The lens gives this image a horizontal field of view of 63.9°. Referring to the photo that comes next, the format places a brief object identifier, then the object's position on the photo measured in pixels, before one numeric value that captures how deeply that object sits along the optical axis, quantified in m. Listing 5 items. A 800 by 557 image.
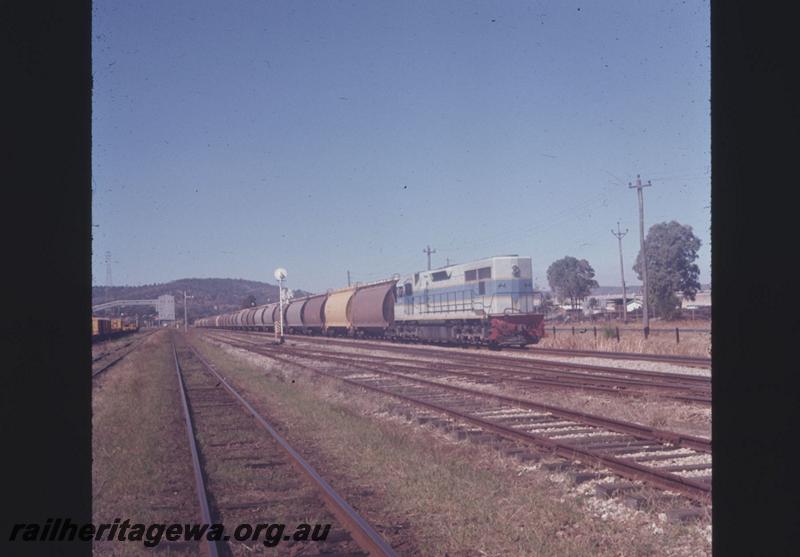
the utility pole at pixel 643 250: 34.03
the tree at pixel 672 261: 62.78
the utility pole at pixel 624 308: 49.50
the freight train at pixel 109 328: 52.66
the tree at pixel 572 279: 101.06
